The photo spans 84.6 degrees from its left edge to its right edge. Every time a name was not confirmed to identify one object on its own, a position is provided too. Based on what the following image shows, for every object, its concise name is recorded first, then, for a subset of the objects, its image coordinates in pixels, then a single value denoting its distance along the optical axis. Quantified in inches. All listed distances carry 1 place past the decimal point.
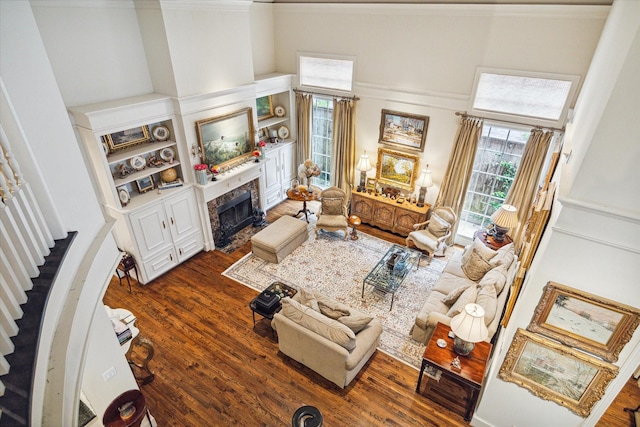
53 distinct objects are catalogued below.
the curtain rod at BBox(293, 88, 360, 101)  289.9
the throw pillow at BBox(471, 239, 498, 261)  216.6
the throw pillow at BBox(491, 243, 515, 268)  208.0
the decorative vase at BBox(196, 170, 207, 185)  245.9
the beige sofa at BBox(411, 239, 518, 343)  179.6
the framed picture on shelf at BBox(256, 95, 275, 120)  315.3
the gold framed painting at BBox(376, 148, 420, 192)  285.0
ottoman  262.8
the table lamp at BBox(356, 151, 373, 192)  297.9
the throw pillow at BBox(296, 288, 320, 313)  188.0
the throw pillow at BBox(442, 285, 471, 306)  195.0
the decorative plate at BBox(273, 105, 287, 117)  330.6
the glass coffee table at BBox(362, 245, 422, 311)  226.8
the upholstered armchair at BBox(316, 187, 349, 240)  289.3
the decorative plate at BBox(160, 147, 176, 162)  239.3
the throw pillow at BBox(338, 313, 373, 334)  180.4
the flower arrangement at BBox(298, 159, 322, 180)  308.5
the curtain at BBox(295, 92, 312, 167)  319.0
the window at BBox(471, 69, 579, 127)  213.2
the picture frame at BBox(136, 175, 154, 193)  233.8
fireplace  276.8
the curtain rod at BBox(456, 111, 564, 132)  219.9
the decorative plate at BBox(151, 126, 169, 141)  232.7
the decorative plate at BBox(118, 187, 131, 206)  215.0
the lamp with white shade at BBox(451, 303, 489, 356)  149.0
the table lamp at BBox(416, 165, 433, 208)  271.8
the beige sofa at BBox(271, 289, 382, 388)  169.2
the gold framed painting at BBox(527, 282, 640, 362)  109.2
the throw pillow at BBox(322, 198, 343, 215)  293.3
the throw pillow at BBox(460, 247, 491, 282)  214.7
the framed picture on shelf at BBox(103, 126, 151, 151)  214.4
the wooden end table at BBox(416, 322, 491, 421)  156.8
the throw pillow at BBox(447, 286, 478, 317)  180.2
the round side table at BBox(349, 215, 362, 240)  290.4
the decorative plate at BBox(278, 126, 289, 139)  334.0
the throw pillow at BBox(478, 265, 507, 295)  188.1
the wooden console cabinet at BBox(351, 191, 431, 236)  285.6
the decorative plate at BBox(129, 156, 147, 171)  222.4
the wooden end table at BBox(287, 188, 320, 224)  306.0
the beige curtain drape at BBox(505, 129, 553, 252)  222.2
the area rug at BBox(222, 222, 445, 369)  211.6
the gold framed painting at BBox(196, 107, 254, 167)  249.0
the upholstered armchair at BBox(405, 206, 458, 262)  262.7
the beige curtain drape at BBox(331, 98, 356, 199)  297.4
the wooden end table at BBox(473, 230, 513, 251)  239.0
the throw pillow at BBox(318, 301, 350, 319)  186.7
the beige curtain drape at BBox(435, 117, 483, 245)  245.9
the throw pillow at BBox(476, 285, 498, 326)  170.7
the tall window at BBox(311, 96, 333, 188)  320.7
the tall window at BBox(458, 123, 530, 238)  242.7
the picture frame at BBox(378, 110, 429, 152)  270.2
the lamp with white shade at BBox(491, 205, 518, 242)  229.6
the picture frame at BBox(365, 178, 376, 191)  307.2
